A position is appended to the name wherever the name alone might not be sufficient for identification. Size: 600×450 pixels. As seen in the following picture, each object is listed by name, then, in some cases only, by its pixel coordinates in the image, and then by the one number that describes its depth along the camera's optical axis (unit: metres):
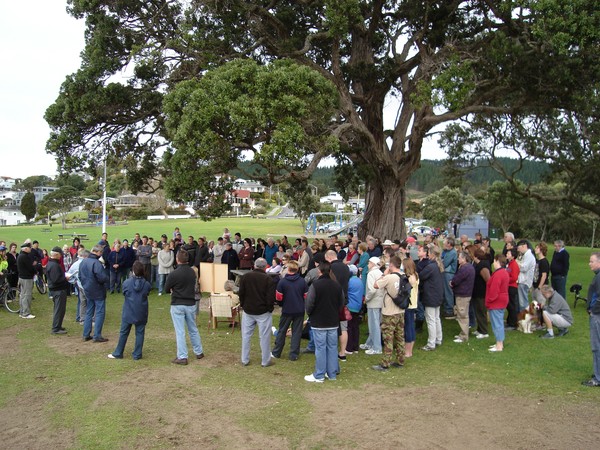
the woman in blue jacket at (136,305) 8.61
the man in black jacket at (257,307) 8.34
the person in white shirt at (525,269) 10.38
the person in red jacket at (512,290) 10.16
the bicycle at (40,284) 15.66
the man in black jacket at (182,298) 8.38
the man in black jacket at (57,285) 10.20
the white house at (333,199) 109.12
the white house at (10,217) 99.15
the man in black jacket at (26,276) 11.97
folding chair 10.94
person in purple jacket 9.61
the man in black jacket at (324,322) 7.71
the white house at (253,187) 133.88
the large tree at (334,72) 14.73
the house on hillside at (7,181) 156.15
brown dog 10.38
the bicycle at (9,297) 13.06
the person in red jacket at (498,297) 8.93
